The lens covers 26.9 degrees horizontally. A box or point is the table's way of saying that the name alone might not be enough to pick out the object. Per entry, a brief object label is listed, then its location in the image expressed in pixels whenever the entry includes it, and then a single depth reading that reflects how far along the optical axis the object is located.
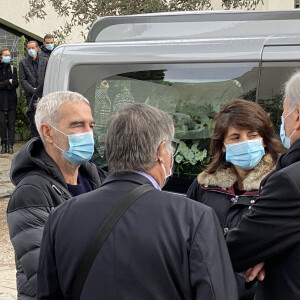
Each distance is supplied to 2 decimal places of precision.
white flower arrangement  4.00
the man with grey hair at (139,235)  1.89
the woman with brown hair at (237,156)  3.17
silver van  3.77
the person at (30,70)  11.16
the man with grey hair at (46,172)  2.61
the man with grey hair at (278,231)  2.12
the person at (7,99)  11.68
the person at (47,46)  10.70
